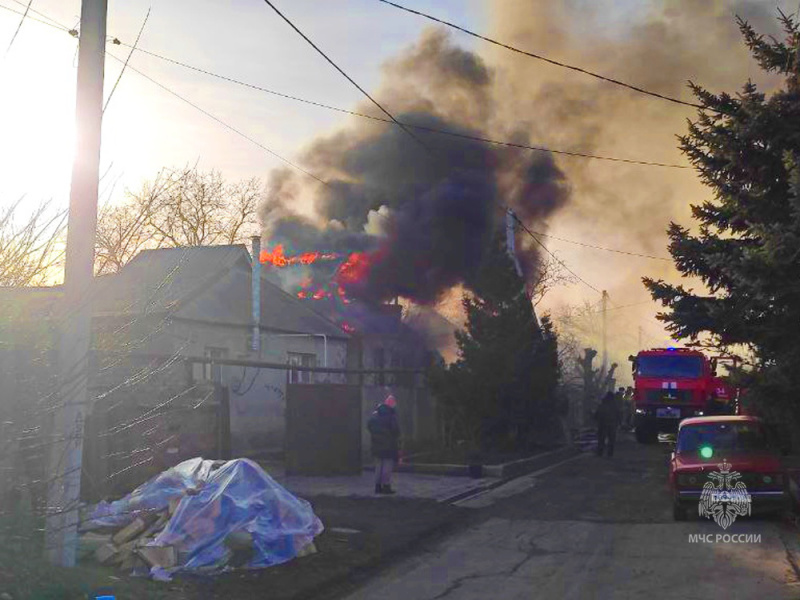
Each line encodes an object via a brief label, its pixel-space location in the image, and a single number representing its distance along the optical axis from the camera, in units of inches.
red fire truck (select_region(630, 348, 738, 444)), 956.0
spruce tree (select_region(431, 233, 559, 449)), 783.7
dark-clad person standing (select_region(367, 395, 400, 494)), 530.6
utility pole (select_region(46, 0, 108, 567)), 261.7
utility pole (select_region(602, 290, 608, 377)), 1914.4
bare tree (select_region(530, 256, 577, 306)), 1514.5
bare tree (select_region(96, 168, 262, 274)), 1658.5
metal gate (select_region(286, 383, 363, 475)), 622.2
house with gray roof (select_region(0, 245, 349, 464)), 790.5
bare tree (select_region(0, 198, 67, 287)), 229.6
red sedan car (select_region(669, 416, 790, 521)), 420.2
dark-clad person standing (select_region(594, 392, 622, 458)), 848.9
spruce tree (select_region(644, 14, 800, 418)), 377.1
